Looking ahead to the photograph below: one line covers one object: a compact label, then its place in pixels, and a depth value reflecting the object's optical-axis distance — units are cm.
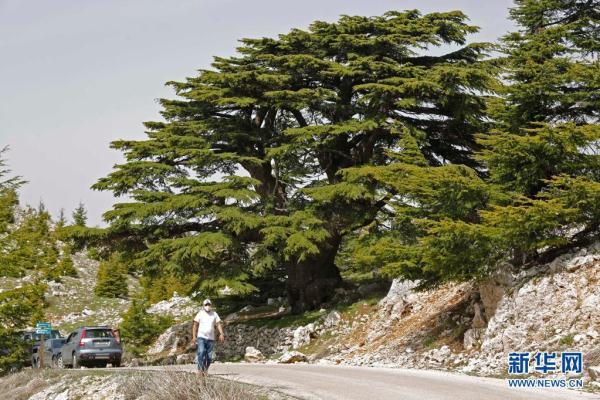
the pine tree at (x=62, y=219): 6850
